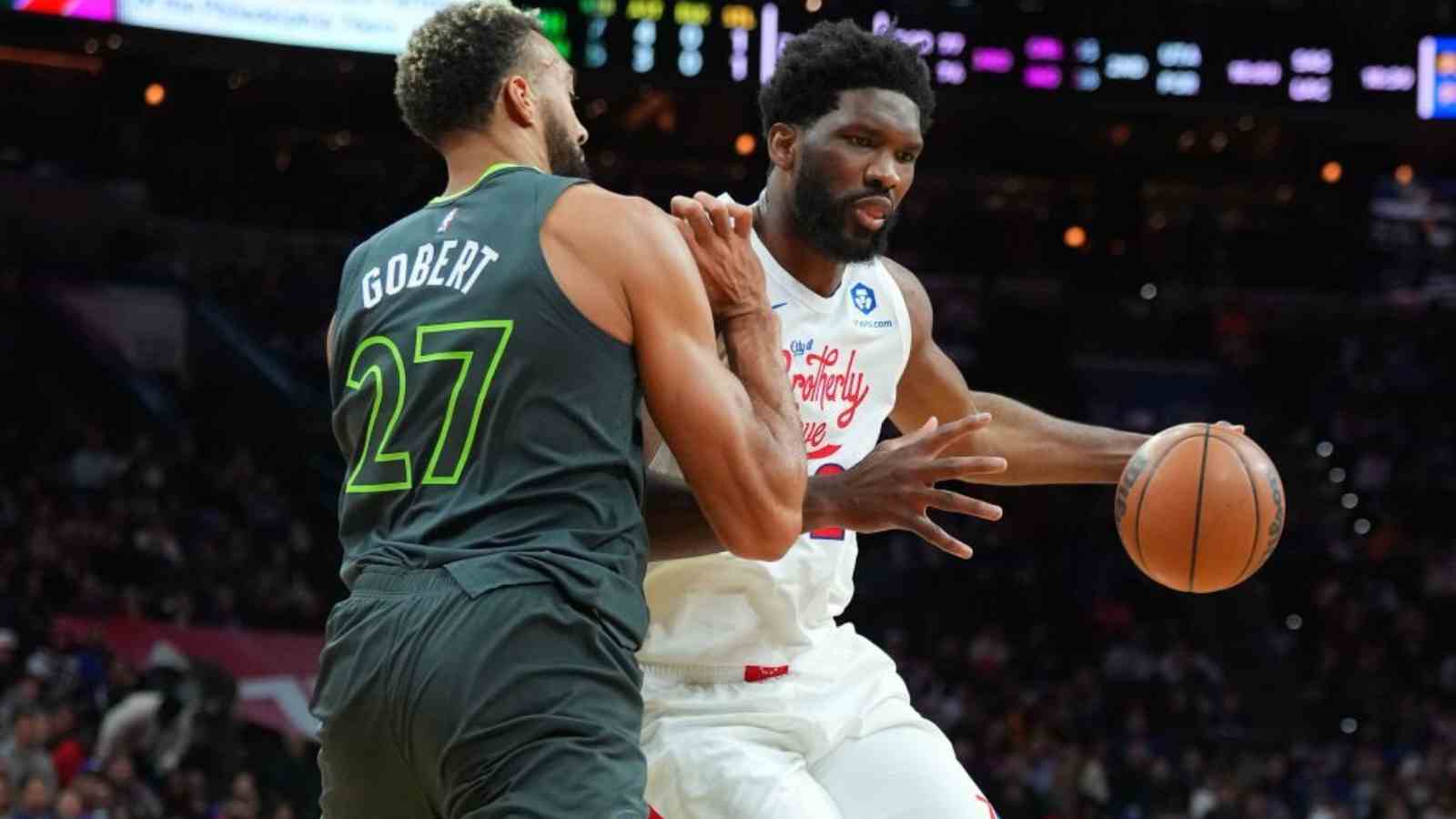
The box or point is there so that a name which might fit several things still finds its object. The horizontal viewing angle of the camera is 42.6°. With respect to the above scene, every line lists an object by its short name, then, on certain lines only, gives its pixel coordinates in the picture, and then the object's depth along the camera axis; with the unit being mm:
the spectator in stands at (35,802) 9812
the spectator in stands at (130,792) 10492
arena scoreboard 14594
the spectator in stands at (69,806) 9688
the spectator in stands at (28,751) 10336
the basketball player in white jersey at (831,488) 3490
